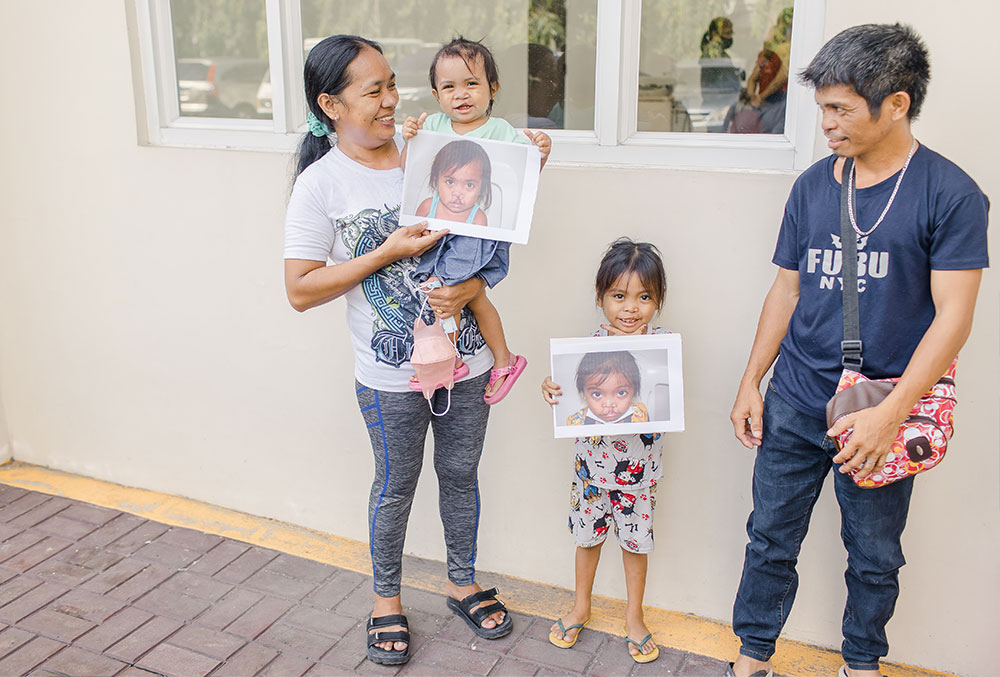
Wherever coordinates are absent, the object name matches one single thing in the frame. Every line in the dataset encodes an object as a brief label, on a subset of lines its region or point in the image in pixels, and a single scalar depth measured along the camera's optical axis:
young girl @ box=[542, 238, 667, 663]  2.70
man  2.10
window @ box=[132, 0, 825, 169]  2.97
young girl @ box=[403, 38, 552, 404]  2.54
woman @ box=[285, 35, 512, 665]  2.56
